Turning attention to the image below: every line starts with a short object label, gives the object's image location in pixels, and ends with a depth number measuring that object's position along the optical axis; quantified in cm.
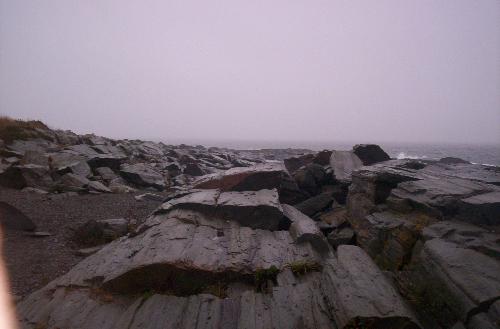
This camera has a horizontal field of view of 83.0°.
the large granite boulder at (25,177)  1645
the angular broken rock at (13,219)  1171
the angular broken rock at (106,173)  2118
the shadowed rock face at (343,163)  1669
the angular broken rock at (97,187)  1823
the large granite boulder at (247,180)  1444
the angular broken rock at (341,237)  1126
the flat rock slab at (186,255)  796
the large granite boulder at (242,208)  1122
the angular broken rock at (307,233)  982
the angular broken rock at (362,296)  552
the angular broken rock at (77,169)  1866
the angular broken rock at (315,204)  1429
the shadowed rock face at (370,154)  1984
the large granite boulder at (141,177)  2261
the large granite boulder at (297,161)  2283
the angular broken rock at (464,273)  529
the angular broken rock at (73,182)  1753
